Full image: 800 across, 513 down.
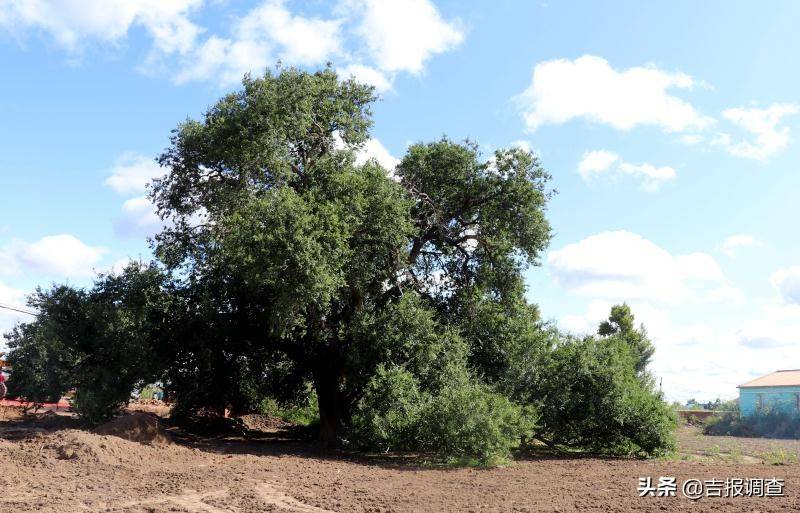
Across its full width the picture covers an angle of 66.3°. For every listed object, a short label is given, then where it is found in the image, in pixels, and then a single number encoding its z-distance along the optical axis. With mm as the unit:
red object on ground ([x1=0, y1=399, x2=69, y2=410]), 27930
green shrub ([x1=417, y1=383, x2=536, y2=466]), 15789
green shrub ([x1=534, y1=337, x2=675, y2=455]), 19453
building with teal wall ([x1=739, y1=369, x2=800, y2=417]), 40156
